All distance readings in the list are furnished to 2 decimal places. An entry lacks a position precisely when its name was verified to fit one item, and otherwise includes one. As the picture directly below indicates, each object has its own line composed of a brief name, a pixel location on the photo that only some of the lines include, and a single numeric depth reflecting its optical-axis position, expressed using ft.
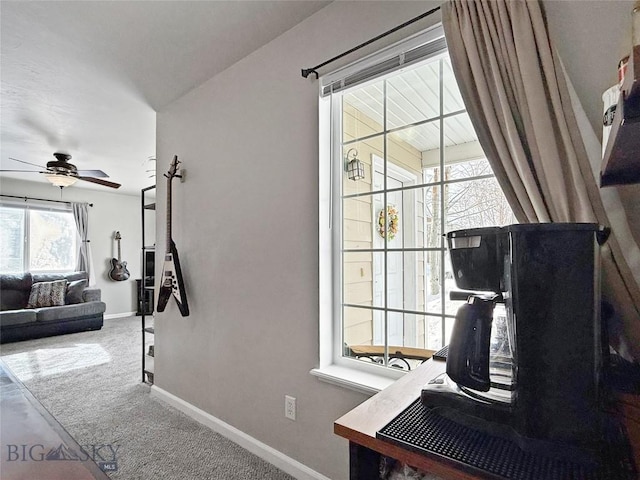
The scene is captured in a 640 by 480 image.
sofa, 15.64
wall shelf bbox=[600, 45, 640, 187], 1.37
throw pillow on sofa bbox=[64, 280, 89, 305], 17.89
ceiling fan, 12.26
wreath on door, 5.64
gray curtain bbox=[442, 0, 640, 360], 3.03
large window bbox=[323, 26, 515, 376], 4.86
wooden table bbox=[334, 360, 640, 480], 2.00
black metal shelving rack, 10.51
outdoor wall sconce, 6.16
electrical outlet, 6.09
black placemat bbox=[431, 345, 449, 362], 3.79
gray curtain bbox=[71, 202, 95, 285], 20.30
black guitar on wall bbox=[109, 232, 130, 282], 21.86
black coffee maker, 2.05
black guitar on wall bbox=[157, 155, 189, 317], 8.52
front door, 5.48
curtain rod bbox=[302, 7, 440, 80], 4.49
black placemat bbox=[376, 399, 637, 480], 1.86
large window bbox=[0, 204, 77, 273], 17.93
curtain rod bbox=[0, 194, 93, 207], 18.00
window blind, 4.64
